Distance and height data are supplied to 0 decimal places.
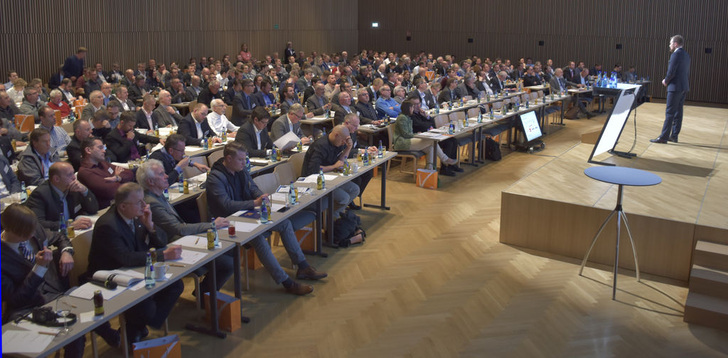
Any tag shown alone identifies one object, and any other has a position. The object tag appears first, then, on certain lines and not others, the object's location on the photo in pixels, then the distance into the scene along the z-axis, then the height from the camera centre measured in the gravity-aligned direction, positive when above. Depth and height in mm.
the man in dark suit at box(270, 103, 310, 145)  9102 -911
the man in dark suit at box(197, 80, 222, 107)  12523 -689
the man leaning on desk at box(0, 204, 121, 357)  4219 -1432
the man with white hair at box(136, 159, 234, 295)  5387 -1394
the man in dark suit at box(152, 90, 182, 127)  10039 -851
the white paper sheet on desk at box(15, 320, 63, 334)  3746 -1605
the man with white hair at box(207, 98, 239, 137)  9766 -901
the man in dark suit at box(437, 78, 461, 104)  13586 -664
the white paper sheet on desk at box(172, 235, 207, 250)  5129 -1496
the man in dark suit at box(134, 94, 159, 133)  9766 -864
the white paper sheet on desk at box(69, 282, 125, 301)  4207 -1568
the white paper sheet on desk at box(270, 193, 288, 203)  6405 -1401
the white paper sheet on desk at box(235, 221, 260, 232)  5559 -1475
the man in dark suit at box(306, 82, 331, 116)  11680 -783
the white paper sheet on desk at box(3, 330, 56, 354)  3527 -1616
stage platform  6559 -1590
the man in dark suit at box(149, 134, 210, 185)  6859 -1062
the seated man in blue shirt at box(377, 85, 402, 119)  11411 -799
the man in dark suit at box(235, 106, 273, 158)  8332 -967
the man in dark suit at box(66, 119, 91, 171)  7375 -998
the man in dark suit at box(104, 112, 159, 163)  7949 -1033
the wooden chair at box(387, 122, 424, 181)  10180 -1482
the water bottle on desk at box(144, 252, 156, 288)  4363 -1514
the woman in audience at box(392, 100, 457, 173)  10055 -1180
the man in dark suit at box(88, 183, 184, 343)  4703 -1445
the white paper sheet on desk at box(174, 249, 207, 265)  4785 -1513
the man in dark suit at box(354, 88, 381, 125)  10914 -831
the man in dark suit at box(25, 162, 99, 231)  5410 -1227
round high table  5707 -1048
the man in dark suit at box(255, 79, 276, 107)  12376 -630
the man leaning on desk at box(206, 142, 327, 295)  5992 -1387
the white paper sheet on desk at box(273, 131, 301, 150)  8531 -1085
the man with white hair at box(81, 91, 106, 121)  9844 -725
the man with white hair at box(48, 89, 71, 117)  10742 -783
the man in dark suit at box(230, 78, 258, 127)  11836 -837
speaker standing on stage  9250 -269
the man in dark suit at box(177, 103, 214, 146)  9094 -952
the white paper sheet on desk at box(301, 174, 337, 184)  7199 -1360
